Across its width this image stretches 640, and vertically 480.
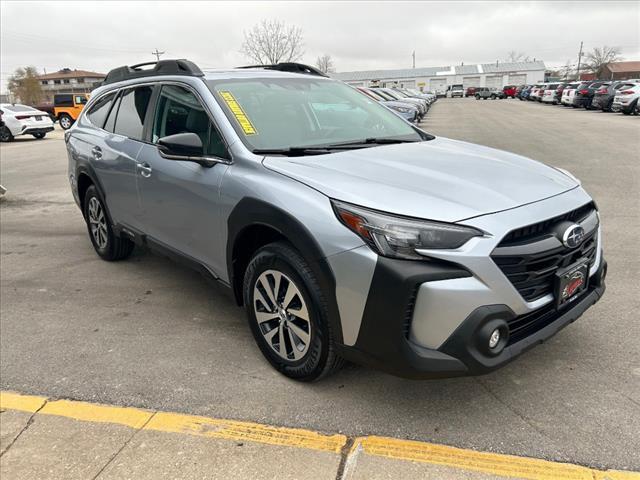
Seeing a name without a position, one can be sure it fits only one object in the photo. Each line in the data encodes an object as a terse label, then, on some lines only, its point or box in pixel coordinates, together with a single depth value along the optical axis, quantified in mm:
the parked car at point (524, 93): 47831
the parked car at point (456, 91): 73388
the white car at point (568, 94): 31156
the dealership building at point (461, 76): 94562
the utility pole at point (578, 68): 102088
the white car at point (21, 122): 19578
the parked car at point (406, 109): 16289
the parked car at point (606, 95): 24756
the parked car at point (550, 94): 36281
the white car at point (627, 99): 22344
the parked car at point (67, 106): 26578
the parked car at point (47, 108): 34753
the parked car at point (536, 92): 41022
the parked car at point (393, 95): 21344
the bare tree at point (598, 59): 100225
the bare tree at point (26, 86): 73938
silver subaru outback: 2227
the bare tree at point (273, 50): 43750
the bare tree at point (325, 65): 82288
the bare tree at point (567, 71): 109338
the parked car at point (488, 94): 60312
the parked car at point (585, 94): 28370
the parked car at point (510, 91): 59844
